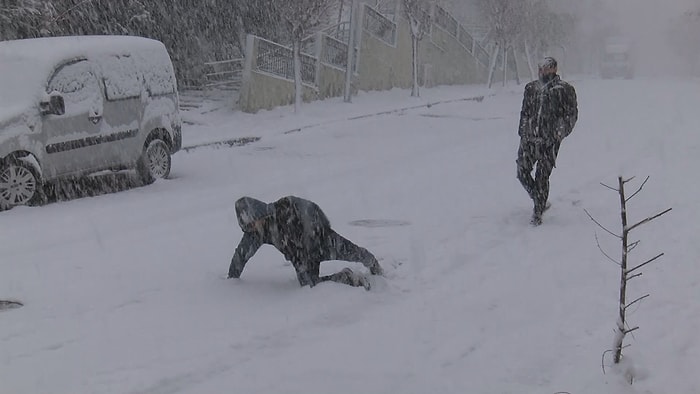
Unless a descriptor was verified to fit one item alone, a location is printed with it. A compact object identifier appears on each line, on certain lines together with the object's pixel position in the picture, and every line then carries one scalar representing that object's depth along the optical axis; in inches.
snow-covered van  424.2
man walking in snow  358.6
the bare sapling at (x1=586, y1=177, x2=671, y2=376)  173.9
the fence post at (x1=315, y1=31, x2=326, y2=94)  1071.6
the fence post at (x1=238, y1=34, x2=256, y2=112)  930.7
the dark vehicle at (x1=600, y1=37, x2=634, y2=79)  2298.2
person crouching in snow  250.5
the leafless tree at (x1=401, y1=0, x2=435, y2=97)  1224.8
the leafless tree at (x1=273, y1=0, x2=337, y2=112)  916.0
